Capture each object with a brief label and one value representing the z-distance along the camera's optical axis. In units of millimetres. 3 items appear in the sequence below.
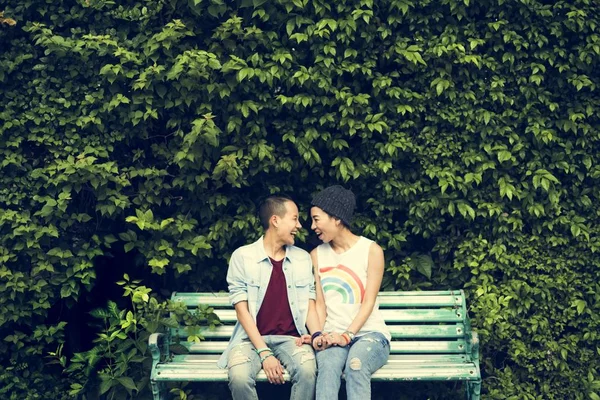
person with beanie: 5949
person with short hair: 6082
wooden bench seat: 6094
